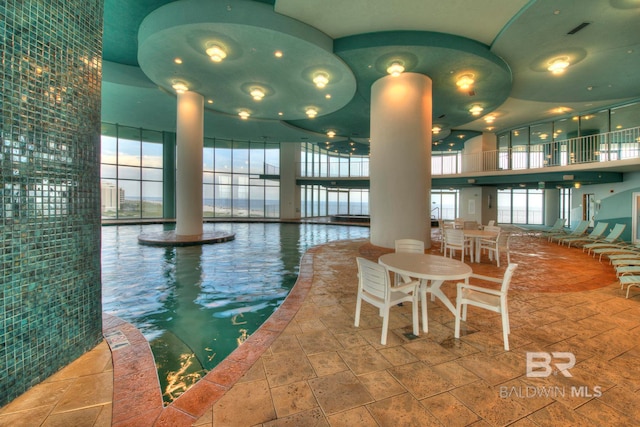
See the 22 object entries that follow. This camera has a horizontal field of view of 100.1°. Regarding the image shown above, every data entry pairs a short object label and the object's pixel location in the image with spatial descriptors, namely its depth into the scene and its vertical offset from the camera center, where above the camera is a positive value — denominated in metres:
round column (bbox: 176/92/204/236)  9.36 +1.84
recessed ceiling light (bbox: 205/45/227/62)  6.15 +3.76
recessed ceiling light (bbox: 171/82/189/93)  8.48 +4.12
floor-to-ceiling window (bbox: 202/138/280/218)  18.97 +2.58
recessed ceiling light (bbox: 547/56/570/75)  6.71 +3.83
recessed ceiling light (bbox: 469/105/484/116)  9.52 +3.79
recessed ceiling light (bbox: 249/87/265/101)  8.78 +4.03
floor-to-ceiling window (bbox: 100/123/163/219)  15.71 +2.58
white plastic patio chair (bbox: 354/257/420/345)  2.51 -0.77
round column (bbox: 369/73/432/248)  7.24 +1.63
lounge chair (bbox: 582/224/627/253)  8.07 -0.63
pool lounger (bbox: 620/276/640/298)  3.71 -0.91
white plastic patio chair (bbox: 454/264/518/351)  2.47 -0.85
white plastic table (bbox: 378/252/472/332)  2.63 -0.57
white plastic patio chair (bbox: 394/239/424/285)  3.89 -0.47
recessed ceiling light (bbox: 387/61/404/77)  6.64 +3.67
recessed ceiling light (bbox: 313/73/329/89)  7.46 +3.80
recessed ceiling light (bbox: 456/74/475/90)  7.28 +3.70
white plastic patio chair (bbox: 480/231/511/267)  5.57 -0.61
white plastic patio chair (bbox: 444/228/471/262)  5.59 -0.52
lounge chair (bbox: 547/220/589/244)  9.39 -0.67
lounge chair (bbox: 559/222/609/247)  8.53 -0.74
